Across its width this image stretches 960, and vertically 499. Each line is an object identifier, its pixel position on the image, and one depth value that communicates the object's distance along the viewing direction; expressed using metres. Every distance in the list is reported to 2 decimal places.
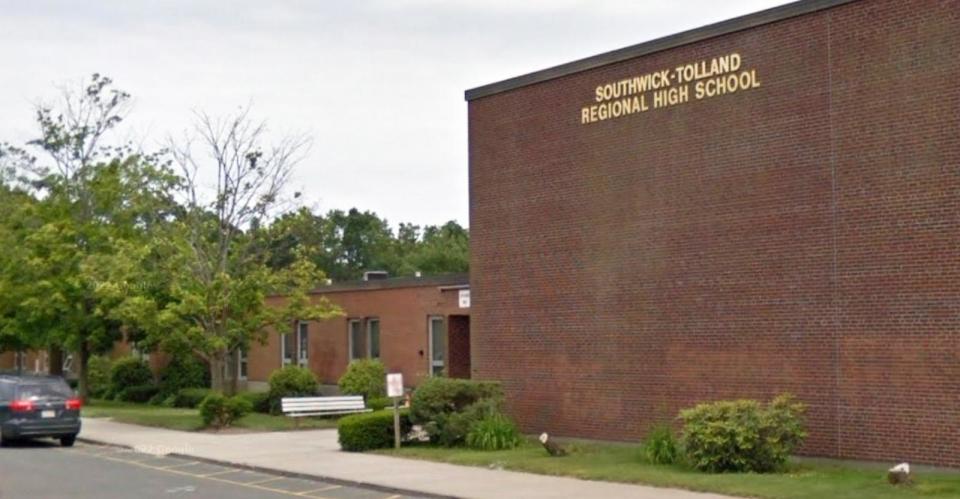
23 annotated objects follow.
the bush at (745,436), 19.92
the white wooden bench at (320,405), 33.62
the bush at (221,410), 33.19
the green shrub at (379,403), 32.28
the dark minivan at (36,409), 30.14
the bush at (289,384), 38.50
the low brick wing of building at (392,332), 36.69
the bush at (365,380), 37.59
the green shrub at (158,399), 46.75
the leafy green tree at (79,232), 42.69
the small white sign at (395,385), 25.52
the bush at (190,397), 43.44
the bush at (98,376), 52.66
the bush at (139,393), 48.47
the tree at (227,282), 36.56
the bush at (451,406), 25.97
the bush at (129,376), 50.84
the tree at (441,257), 87.12
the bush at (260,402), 39.31
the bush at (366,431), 26.16
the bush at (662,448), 21.69
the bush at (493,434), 25.27
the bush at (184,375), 47.28
